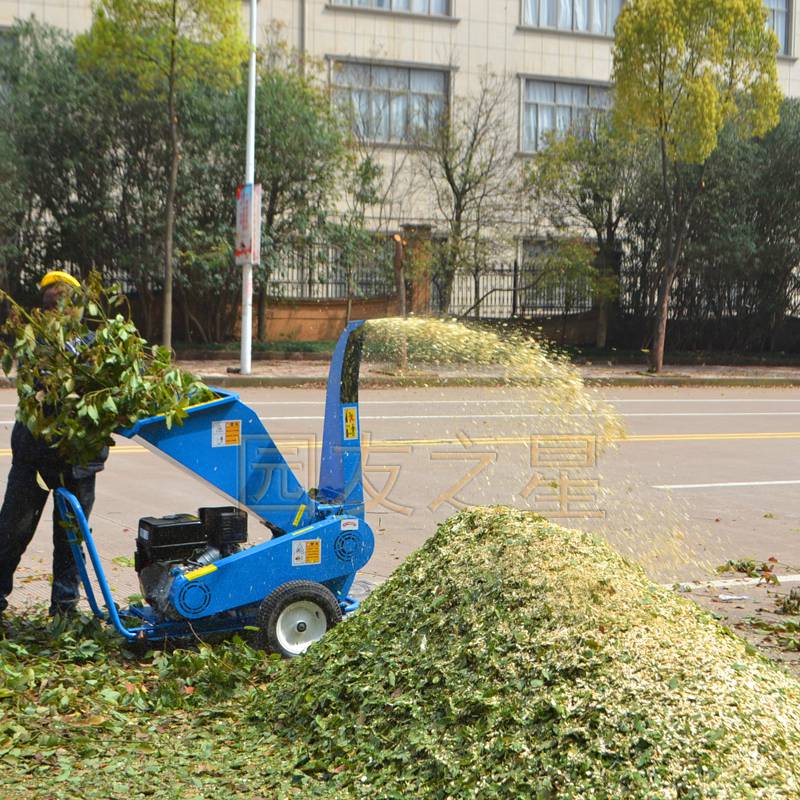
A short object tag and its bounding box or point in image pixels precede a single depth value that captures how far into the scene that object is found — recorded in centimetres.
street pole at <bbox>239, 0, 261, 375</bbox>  2108
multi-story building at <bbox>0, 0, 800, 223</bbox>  3042
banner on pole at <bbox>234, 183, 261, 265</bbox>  2102
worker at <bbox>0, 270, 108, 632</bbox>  528
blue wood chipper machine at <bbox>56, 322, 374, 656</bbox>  508
